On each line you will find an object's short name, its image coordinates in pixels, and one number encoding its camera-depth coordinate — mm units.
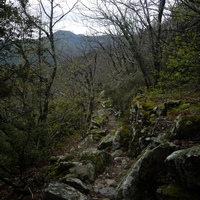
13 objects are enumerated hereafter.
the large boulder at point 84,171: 6203
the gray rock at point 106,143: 9011
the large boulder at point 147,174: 3930
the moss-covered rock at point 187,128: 4581
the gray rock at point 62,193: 4699
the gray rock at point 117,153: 7590
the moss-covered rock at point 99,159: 6758
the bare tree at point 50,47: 10070
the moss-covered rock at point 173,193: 3260
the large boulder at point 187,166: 3094
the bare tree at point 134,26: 10664
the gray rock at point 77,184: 5348
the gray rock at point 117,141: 8195
